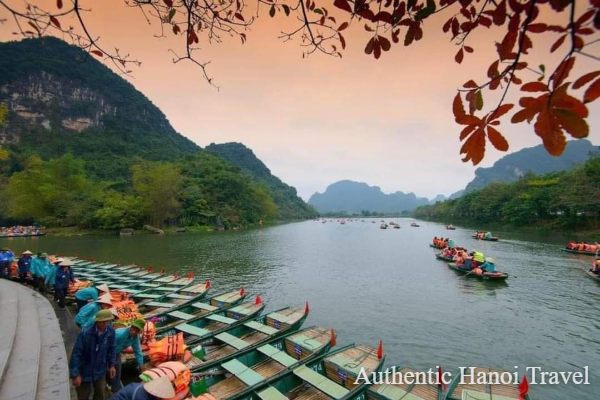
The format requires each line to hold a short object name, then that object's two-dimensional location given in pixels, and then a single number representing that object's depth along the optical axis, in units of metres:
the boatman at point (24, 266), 14.96
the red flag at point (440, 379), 7.38
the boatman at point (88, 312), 6.46
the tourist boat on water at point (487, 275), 21.66
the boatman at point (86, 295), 8.62
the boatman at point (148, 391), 3.50
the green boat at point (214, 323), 10.40
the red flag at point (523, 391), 7.00
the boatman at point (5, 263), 16.31
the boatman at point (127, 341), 6.13
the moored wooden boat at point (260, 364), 7.35
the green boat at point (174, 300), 13.05
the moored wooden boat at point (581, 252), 29.89
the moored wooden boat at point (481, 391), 7.24
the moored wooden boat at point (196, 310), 11.90
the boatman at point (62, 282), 11.28
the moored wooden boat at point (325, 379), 7.09
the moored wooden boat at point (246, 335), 8.71
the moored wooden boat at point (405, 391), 7.13
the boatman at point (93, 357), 5.23
